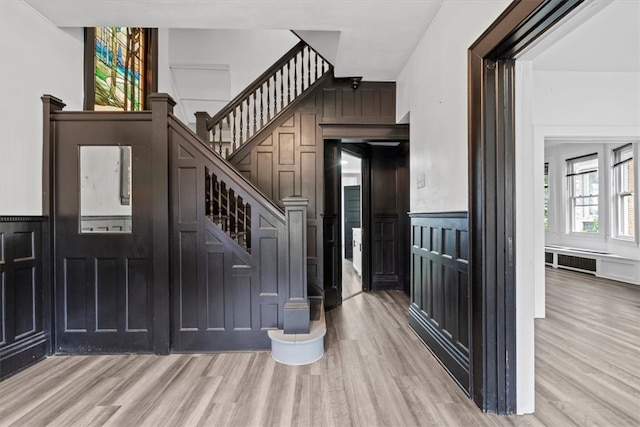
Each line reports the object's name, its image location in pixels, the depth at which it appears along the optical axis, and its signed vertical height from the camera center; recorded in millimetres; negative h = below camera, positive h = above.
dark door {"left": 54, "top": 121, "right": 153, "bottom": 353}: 2816 -368
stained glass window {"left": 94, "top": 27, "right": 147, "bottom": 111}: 3600 +1865
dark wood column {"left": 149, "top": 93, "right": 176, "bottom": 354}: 2807 +141
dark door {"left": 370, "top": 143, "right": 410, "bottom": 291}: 5270 -100
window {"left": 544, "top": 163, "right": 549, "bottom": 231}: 7445 +380
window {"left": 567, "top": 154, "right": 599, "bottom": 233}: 6457 +387
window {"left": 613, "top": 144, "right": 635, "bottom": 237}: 5648 +373
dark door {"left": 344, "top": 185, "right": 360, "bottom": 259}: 9508 +10
